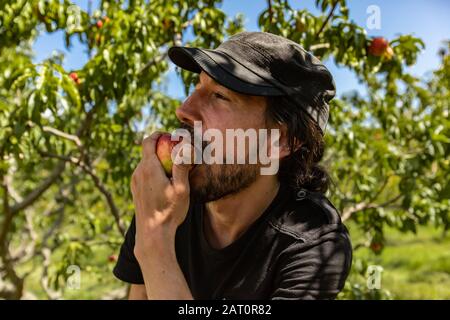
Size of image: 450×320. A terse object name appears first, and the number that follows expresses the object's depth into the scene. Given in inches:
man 53.4
